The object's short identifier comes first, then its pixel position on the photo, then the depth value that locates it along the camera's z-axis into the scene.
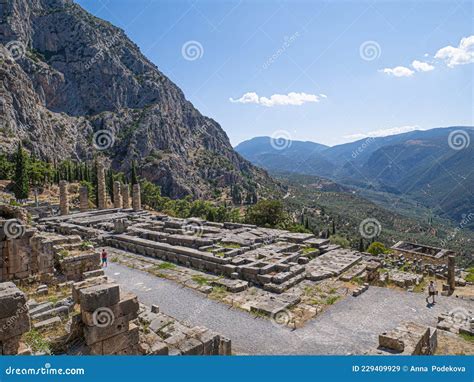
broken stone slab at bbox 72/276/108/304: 8.28
